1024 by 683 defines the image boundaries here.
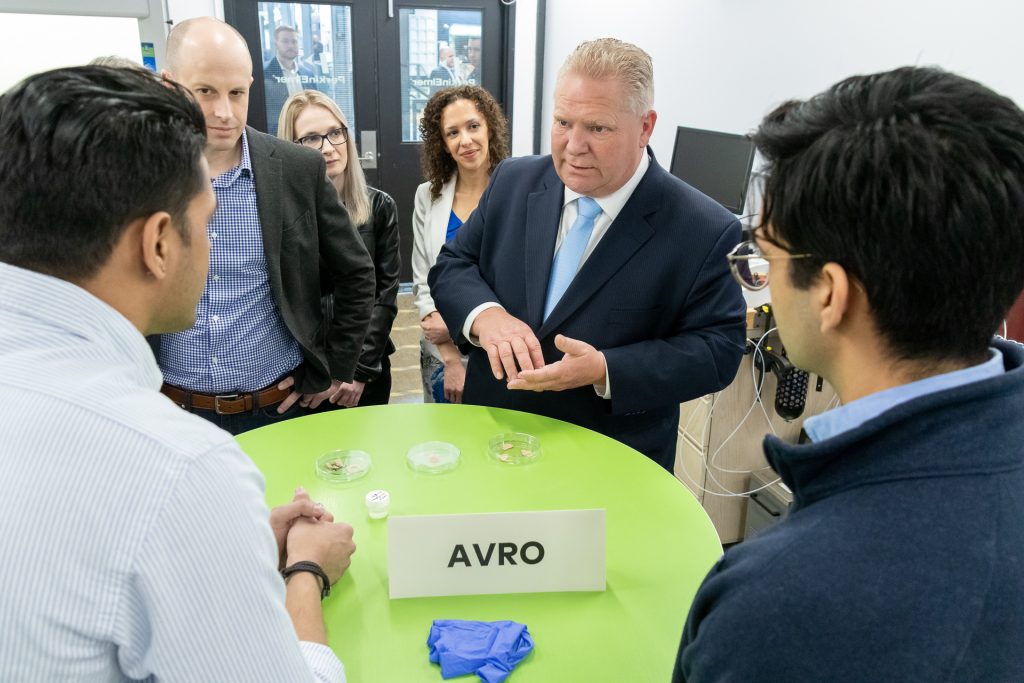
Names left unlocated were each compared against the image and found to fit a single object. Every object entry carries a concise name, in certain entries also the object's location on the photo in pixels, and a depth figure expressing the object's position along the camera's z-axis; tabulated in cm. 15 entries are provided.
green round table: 106
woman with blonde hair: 264
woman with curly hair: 277
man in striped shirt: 64
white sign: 114
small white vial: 138
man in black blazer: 187
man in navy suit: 165
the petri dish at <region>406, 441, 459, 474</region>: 154
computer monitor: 311
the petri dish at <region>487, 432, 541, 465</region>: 159
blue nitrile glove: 100
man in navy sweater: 63
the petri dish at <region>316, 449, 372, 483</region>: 151
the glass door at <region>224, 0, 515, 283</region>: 525
